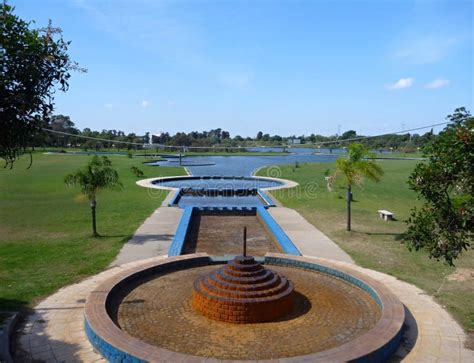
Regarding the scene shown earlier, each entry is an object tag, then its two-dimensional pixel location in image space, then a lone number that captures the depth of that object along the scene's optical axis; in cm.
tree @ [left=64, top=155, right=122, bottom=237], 1538
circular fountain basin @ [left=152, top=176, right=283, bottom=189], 3367
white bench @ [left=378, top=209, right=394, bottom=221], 1878
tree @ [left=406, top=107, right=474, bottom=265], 623
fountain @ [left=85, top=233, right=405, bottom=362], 660
